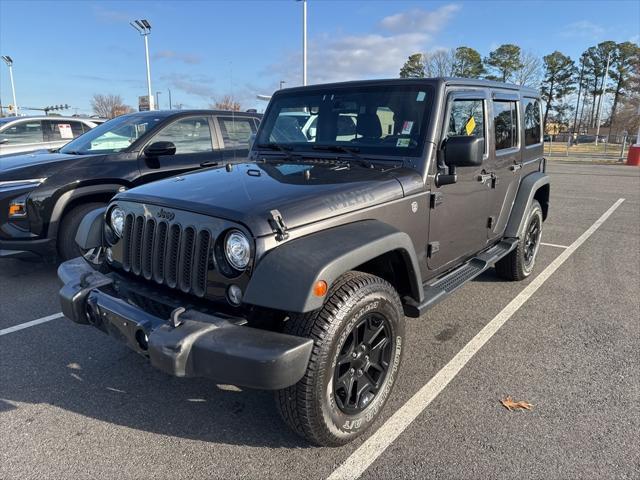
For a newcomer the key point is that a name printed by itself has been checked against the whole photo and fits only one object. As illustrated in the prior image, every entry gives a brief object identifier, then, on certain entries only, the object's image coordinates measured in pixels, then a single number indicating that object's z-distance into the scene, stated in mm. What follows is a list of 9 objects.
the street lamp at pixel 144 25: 30547
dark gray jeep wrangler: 2145
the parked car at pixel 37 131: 9258
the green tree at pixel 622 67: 57000
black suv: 4805
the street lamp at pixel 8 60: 50969
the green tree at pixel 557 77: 62281
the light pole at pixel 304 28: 21672
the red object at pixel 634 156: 23219
